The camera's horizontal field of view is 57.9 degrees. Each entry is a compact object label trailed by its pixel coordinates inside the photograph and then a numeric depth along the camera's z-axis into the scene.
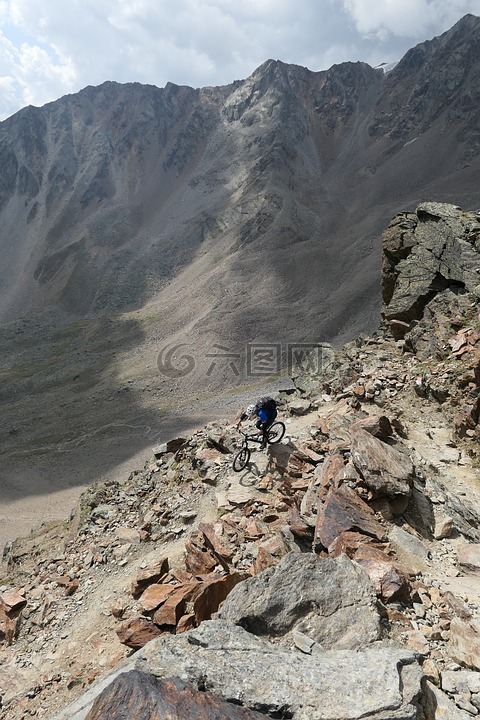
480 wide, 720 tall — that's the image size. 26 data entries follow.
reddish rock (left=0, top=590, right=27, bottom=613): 13.27
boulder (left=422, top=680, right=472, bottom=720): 5.23
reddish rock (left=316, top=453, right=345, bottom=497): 11.10
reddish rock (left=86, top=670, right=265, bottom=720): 4.78
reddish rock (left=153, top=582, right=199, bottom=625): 8.67
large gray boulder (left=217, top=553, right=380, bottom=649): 6.51
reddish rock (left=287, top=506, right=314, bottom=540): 10.31
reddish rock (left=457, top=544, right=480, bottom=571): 9.00
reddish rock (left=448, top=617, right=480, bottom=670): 6.12
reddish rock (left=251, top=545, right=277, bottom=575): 9.27
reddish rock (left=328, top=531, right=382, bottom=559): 8.66
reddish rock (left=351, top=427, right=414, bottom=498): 10.53
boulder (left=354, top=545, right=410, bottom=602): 7.27
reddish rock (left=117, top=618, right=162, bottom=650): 8.75
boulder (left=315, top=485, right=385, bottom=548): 9.42
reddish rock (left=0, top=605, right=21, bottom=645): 12.29
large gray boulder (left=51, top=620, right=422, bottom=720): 4.84
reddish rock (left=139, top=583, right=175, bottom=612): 9.54
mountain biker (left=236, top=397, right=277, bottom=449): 15.31
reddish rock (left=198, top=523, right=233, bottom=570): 10.55
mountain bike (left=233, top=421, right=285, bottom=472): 15.22
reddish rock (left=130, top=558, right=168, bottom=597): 10.95
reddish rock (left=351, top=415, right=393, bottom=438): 13.29
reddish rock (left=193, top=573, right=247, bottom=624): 8.39
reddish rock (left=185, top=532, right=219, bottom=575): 10.49
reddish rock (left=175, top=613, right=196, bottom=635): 8.27
